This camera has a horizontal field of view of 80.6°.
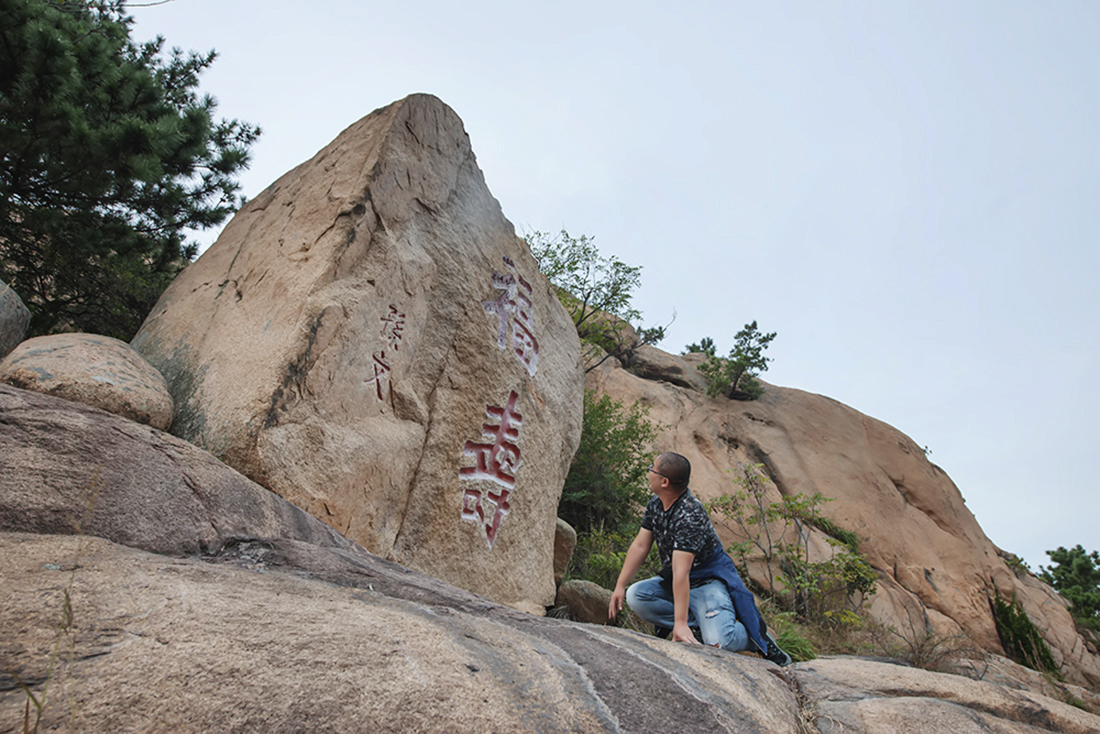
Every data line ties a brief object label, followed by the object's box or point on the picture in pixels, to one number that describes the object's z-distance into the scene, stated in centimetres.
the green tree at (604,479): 842
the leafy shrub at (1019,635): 948
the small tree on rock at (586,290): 1072
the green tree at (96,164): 436
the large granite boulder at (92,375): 311
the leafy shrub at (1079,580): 1123
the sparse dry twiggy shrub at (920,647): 580
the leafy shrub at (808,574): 728
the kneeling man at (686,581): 300
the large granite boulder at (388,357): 373
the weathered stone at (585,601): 564
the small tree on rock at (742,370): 1283
